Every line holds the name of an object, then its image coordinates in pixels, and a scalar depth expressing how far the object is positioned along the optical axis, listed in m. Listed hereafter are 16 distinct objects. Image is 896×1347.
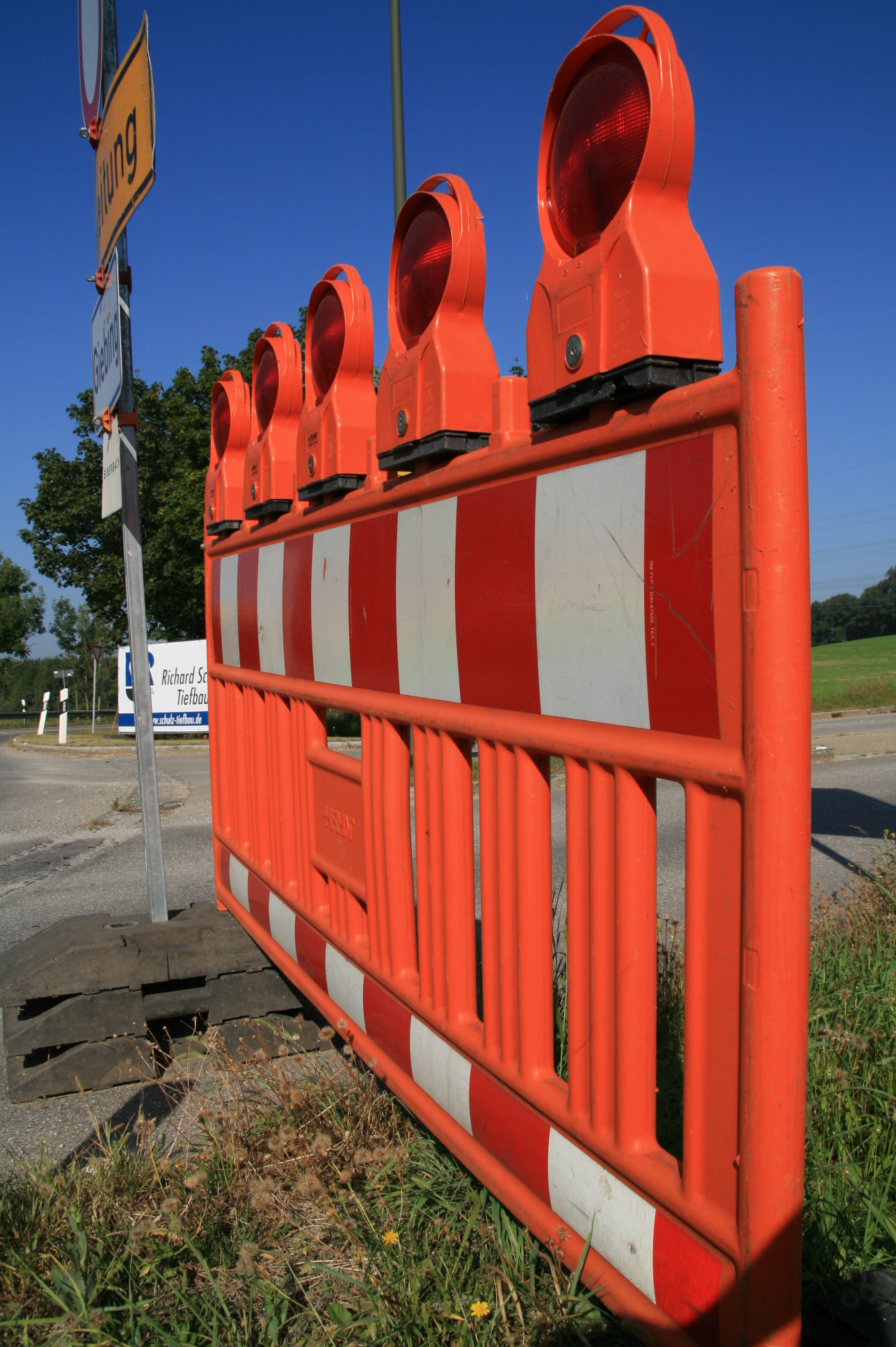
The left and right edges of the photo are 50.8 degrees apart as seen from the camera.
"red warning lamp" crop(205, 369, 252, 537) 3.69
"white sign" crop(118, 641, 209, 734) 20.09
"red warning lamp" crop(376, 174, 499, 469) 2.00
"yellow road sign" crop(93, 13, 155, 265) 3.20
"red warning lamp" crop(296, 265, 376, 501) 2.59
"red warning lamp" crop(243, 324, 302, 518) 3.12
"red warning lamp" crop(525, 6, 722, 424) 1.39
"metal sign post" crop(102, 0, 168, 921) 3.75
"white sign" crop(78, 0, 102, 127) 3.85
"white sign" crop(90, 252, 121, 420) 3.42
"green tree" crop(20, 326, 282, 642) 26.56
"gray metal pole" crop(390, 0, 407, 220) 8.38
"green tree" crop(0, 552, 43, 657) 73.94
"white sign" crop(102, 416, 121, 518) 3.65
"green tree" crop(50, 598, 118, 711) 77.75
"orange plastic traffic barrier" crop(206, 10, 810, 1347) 1.23
